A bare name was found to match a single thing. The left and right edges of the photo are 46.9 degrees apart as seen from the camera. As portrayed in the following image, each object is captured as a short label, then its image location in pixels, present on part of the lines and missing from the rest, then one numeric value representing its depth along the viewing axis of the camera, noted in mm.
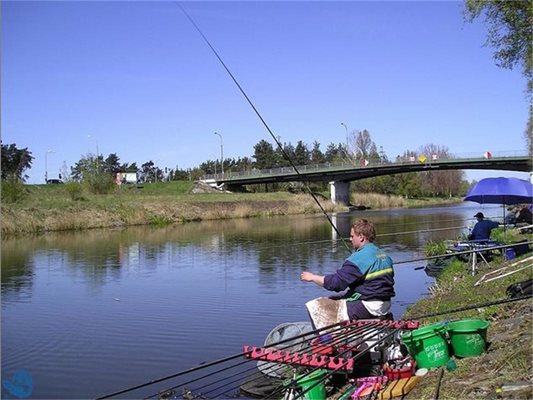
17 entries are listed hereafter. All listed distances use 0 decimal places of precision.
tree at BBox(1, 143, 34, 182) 96750
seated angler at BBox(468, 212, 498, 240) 15086
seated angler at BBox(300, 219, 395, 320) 6461
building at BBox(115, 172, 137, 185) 88969
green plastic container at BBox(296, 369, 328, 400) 5734
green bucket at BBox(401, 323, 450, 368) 6000
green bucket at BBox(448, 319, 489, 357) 6020
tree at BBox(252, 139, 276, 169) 108625
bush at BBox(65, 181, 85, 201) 48438
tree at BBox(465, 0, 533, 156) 16969
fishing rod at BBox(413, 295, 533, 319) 5676
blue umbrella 15748
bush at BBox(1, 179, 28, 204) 40409
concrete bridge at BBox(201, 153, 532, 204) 59812
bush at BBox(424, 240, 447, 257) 17547
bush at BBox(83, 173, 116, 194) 55406
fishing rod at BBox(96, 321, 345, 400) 5843
